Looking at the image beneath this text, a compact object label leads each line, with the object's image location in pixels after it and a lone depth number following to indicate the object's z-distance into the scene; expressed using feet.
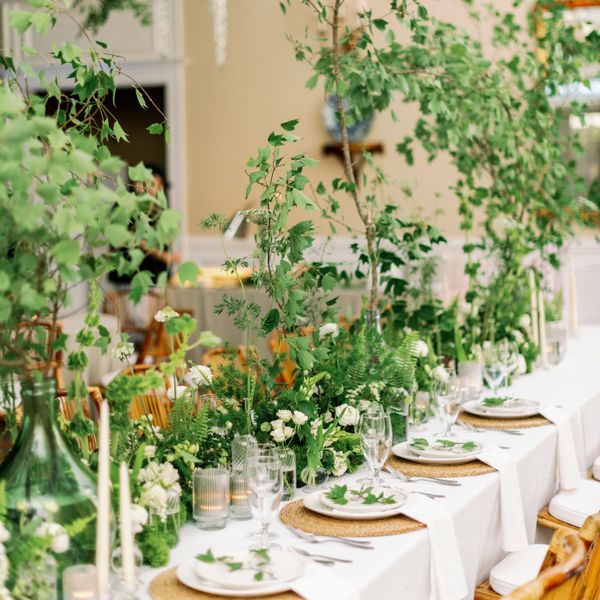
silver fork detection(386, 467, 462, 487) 7.28
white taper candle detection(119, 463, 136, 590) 4.63
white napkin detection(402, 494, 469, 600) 6.24
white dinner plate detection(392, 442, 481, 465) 7.71
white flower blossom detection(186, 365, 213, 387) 7.34
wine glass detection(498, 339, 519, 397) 10.00
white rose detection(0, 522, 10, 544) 4.58
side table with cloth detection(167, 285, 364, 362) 20.76
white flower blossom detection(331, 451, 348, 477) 7.32
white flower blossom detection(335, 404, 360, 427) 7.61
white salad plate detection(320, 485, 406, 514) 6.33
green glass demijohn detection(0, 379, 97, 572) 5.01
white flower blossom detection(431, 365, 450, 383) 7.96
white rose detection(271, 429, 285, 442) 6.99
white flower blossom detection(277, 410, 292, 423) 7.03
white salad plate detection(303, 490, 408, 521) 6.25
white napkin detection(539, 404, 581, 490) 9.29
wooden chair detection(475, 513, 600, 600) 5.50
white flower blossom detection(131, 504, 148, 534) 5.10
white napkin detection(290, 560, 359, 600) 5.11
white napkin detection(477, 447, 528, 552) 7.58
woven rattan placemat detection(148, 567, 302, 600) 5.08
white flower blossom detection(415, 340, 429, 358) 9.32
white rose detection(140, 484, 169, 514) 5.54
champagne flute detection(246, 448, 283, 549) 5.52
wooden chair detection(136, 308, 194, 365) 19.79
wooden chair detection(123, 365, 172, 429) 10.22
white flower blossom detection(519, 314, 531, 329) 12.64
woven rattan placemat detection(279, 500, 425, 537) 6.08
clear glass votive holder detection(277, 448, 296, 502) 6.54
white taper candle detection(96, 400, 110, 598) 4.60
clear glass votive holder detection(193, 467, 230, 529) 6.13
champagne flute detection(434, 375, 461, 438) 7.96
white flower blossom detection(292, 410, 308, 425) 7.02
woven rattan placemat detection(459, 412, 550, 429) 9.18
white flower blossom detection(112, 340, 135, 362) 6.85
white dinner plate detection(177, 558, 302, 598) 5.05
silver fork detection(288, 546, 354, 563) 5.63
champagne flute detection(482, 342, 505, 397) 10.07
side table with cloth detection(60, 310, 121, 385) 16.34
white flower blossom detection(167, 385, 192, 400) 6.94
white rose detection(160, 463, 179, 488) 5.70
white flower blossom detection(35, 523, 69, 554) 4.67
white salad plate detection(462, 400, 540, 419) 9.41
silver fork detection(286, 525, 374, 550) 5.90
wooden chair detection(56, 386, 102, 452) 9.62
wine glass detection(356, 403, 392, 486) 6.62
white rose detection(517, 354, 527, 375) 12.13
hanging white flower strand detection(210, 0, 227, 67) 27.71
